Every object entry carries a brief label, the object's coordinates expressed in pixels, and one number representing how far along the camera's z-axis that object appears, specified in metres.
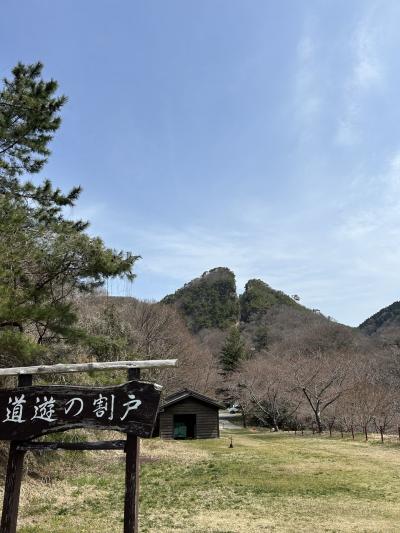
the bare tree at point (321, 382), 29.88
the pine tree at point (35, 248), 7.75
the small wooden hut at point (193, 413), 25.61
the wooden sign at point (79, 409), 4.62
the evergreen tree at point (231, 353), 47.56
